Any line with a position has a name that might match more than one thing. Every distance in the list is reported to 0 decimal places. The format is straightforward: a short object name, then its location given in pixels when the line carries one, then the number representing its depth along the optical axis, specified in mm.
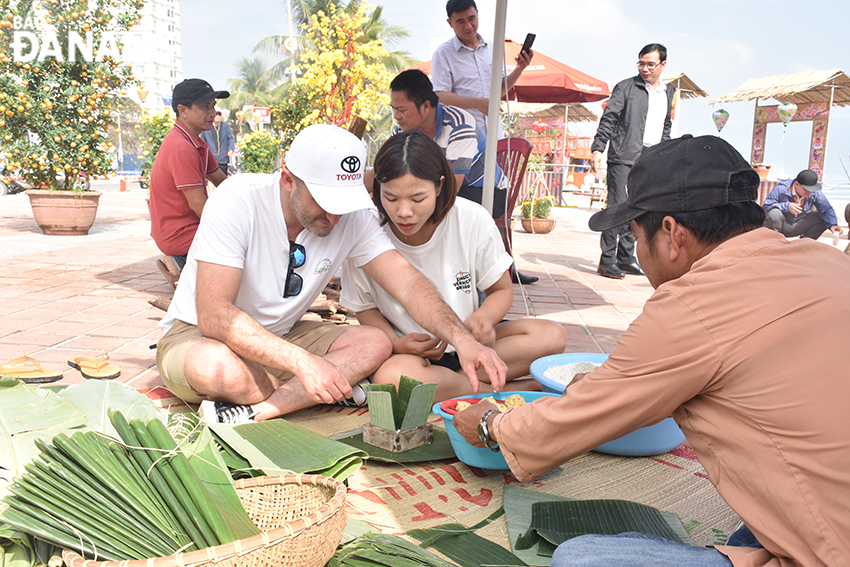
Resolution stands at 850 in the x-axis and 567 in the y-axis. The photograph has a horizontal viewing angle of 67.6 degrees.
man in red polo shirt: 4230
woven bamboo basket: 1193
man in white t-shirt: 2264
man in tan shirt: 1094
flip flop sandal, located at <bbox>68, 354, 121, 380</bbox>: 2900
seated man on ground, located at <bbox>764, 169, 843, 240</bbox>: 7977
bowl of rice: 2391
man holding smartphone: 4621
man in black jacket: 6102
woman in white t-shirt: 2605
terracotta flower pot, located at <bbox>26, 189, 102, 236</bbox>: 8164
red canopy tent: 7668
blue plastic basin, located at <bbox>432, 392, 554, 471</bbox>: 2010
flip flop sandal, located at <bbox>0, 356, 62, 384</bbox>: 2705
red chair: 4962
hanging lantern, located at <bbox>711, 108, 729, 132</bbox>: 18078
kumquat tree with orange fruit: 7934
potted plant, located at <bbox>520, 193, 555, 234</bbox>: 10688
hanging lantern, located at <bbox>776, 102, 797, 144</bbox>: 15992
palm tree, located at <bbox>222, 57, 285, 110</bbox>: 38225
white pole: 3365
